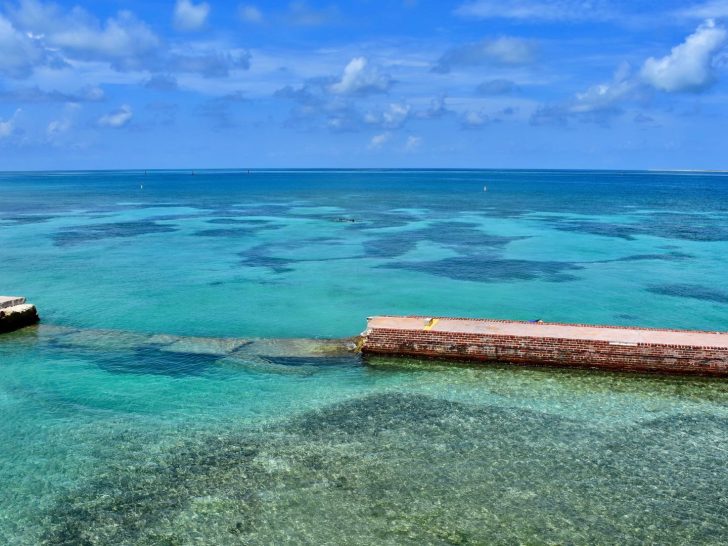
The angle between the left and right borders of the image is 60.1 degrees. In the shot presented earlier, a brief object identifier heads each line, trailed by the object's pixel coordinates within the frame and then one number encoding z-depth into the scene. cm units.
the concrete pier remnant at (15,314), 1944
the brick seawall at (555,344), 1531
